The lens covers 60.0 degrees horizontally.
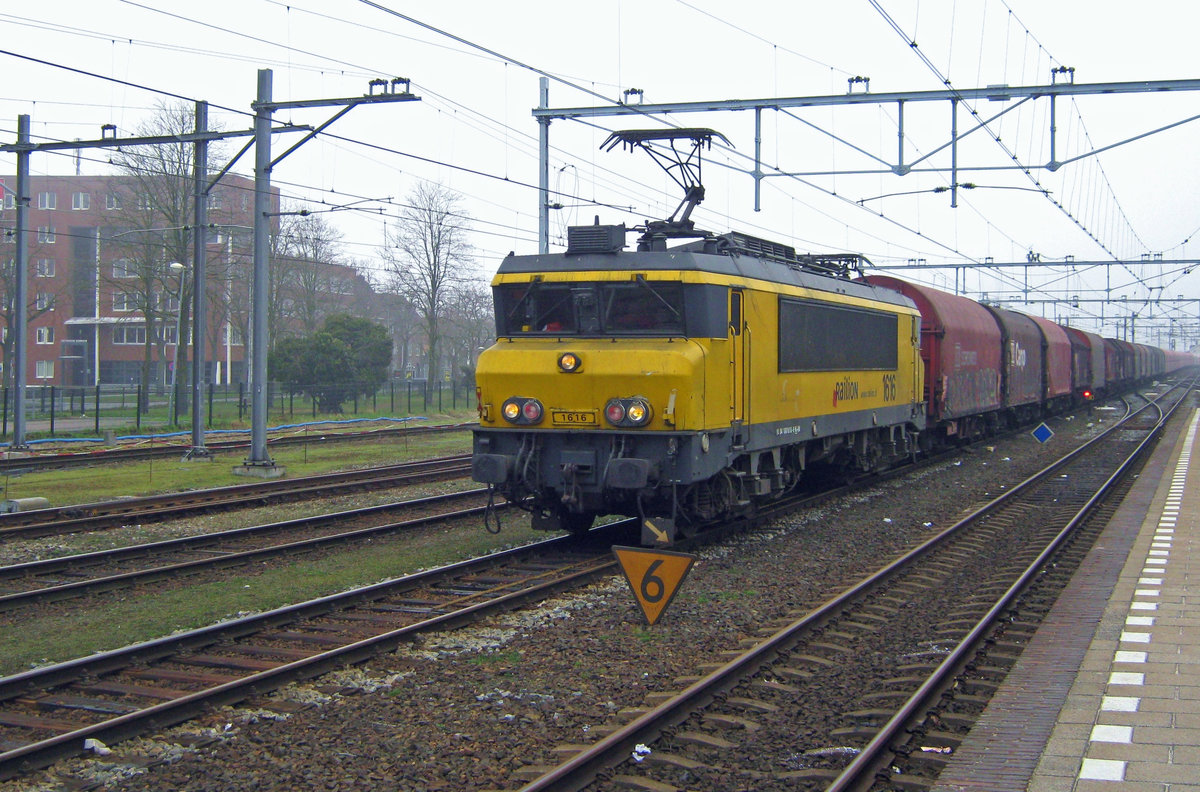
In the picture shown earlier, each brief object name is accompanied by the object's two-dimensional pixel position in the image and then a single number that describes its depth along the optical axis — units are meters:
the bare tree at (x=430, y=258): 47.59
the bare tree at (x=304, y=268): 50.47
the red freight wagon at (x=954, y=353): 22.22
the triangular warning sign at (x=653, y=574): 8.68
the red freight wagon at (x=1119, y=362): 52.95
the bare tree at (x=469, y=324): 54.09
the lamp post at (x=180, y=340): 33.75
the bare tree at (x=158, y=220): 37.62
